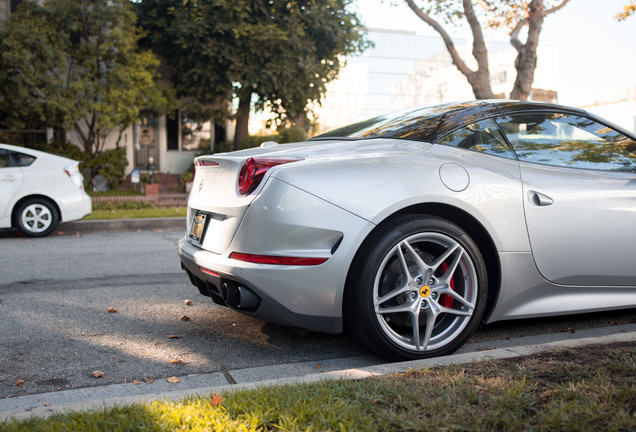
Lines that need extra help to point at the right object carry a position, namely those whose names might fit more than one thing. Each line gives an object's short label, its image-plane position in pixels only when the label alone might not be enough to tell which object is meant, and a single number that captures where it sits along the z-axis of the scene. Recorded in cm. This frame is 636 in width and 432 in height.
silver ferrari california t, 332
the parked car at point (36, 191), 925
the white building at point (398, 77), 6469
